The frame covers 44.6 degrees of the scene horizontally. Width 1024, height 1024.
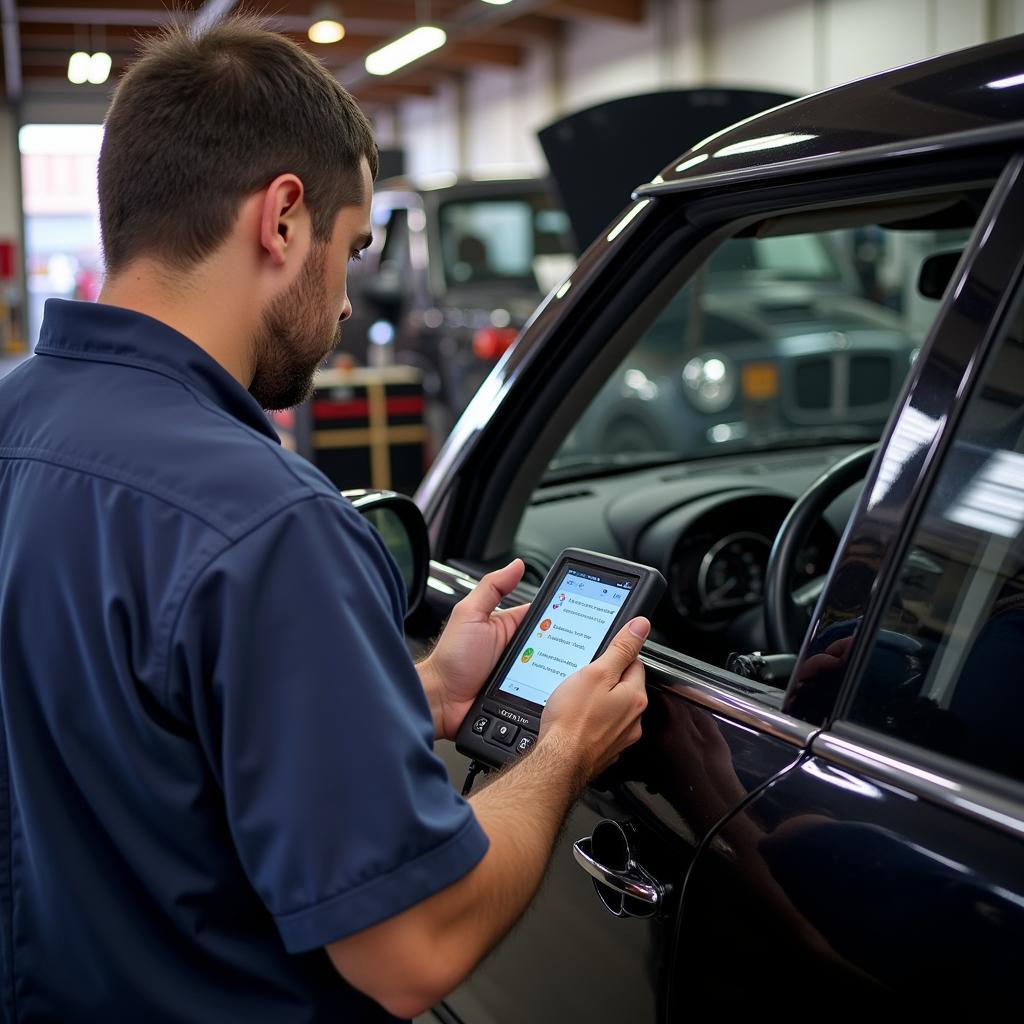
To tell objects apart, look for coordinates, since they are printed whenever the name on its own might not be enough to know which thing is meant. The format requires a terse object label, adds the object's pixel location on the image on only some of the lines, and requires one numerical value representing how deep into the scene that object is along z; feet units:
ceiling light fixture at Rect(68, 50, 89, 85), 51.65
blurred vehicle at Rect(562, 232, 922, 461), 20.94
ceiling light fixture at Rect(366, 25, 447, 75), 47.57
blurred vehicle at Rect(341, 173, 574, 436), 25.66
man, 3.15
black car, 3.36
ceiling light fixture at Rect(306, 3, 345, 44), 49.65
